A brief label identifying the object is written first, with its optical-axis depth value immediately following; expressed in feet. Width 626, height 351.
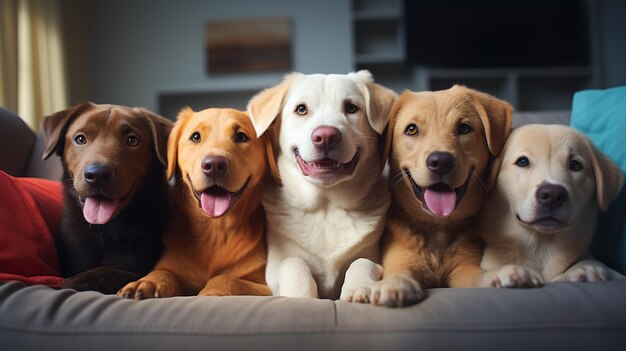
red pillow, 4.87
